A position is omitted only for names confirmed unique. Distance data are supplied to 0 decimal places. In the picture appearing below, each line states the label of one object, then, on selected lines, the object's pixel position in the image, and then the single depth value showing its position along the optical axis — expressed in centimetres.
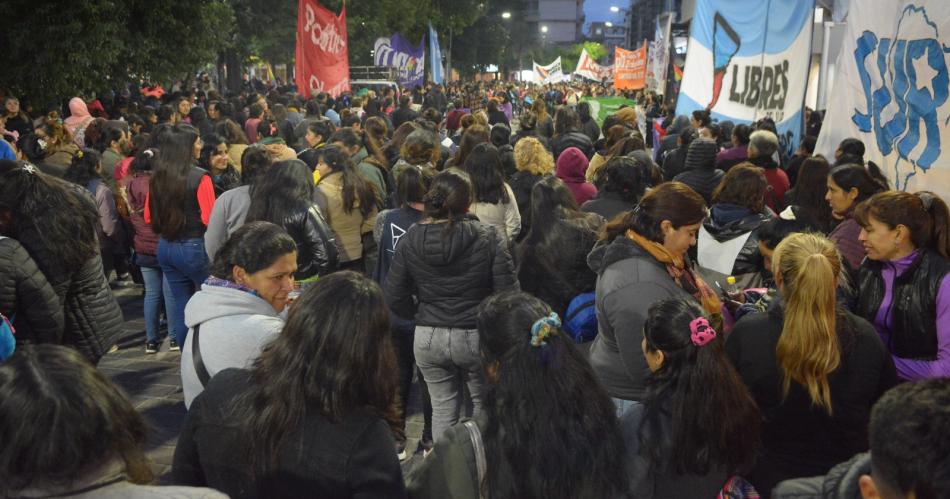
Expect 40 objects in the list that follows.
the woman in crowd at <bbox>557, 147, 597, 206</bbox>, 719
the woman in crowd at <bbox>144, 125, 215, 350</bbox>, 595
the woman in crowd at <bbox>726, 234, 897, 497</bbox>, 306
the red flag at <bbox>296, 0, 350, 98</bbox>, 1355
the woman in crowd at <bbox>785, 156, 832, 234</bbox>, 600
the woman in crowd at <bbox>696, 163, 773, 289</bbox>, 522
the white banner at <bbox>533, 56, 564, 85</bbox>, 3894
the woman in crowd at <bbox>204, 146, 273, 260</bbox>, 548
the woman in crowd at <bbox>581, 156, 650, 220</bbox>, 575
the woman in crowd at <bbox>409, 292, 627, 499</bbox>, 246
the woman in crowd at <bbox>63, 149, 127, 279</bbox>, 743
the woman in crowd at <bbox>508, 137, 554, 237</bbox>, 705
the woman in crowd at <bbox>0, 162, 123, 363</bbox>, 405
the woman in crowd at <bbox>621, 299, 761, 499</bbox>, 264
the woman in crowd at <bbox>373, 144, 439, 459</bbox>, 530
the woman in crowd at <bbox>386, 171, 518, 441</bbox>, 465
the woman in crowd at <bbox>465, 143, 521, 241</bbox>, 603
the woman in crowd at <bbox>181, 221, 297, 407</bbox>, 306
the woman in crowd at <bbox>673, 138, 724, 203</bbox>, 702
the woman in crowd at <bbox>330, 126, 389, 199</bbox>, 741
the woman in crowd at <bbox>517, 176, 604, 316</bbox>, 500
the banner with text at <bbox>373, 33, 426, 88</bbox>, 2294
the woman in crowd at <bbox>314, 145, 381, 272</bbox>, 630
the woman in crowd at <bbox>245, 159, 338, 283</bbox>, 516
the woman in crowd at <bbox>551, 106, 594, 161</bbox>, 949
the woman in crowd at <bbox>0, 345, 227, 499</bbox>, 182
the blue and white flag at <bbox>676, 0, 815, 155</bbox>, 800
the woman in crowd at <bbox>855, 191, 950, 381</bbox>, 361
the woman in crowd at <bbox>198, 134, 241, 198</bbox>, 669
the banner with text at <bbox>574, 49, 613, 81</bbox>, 3621
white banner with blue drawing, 532
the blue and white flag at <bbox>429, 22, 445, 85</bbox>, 2217
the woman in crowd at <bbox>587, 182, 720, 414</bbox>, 337
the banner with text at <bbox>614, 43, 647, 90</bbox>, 2669
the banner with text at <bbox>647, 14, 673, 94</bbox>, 2292
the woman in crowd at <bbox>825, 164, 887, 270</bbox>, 513
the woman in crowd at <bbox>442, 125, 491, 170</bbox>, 796
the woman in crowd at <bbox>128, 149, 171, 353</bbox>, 665
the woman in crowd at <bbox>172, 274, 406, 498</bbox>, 239
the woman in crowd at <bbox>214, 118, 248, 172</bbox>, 820
